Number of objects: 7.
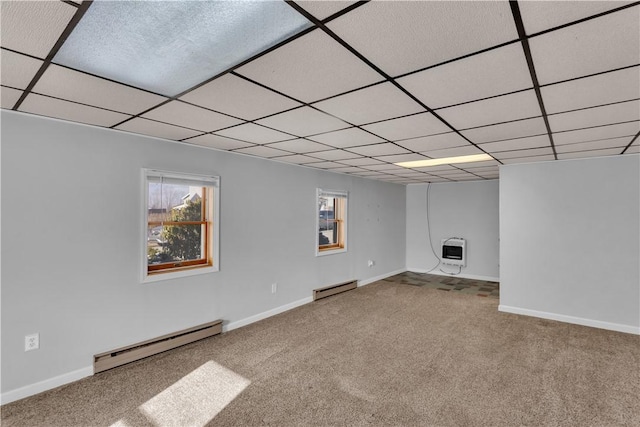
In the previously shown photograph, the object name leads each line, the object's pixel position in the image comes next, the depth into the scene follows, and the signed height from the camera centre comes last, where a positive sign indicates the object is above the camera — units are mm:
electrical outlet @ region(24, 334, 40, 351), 2633 -1086
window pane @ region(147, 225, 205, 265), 3486 -325
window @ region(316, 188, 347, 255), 5910 -124
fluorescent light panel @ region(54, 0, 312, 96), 1249 +842
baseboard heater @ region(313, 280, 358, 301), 5387 -1354
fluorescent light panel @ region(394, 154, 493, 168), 4297 +845
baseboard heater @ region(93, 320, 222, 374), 2990 -1396
